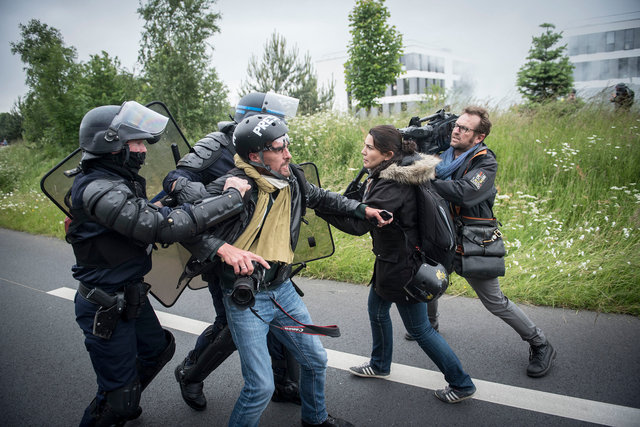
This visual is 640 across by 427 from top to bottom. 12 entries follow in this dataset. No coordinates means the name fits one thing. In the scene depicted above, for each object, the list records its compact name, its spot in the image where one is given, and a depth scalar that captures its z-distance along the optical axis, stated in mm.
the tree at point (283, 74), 22656
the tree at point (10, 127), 31453
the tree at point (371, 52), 12625
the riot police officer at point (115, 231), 1800
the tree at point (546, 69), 11030
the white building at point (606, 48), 38938
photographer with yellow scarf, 1905
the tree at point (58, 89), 11891
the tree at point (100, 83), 10656
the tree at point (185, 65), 12125
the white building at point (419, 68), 49938
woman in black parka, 2293
